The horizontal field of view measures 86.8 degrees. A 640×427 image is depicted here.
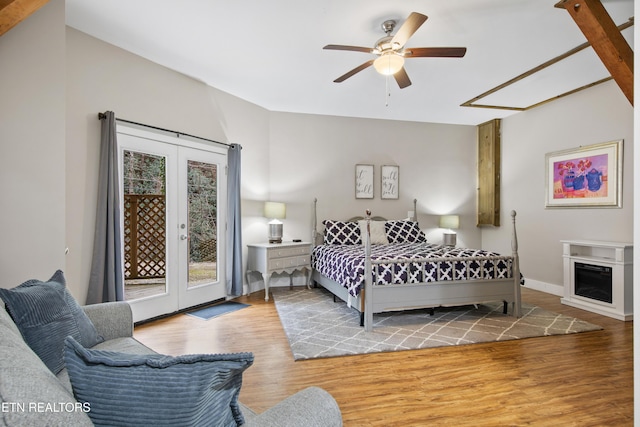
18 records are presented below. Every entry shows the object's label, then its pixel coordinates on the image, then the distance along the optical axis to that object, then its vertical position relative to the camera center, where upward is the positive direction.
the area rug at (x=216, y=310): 3.86 -1.14
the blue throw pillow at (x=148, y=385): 0.73 -0.37
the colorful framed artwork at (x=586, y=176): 4.05 +0.49
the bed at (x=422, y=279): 3.36 -0.67
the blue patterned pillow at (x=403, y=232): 5.20 -0.26
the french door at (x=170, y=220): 3.49 -0.06
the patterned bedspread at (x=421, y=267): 3.38 -0.54
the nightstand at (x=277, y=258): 4.55 -0.60
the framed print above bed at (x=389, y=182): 5.78 +0.57
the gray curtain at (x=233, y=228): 4.49 -0.17
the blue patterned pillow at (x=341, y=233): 5.09 -0.27
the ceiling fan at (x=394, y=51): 2.57 +1.29
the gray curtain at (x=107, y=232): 3.05 -0.15
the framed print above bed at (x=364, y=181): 5.67 +0.56
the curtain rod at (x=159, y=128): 3.14 +0.94
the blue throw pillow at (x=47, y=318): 1.35 -0.44
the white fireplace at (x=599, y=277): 3.68 -0.72
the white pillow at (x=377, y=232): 5.02 -0.26
